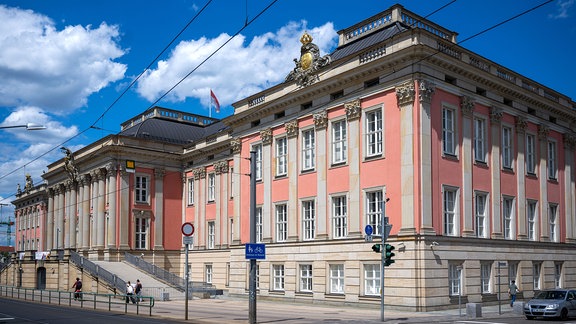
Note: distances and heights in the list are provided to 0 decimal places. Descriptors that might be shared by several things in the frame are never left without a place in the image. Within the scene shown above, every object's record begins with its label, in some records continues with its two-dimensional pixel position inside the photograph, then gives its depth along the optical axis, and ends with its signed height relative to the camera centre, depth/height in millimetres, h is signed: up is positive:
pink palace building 33625 +2821
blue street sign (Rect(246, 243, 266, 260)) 24922 -1193
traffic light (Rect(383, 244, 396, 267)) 26266 -1414
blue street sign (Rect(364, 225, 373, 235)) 29078 -430
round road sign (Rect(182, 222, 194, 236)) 25906 -333
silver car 27323 -3646
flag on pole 65688 +12542
